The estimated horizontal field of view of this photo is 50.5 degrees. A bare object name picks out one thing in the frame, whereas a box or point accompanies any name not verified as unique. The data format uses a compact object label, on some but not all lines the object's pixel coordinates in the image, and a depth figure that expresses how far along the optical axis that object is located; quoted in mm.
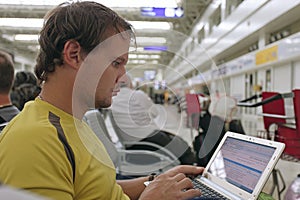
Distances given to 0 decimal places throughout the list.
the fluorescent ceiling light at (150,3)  7777
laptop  949
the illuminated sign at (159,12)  8375
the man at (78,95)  693
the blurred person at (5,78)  1843
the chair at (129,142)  2637
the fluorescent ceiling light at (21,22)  9021
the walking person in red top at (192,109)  2400
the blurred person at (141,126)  2518
